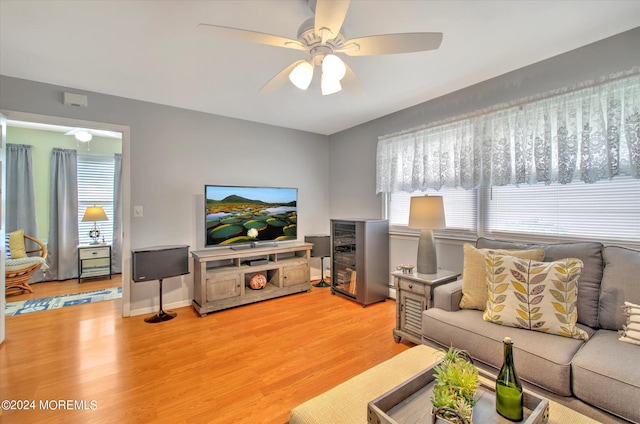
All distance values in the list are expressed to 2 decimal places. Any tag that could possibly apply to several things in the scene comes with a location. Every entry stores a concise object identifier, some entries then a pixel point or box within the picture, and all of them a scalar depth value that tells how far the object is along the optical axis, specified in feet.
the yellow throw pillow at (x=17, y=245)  12.60
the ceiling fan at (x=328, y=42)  4.52
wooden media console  10.44
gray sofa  4.28
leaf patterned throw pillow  5.43
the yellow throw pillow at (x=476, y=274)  6.56
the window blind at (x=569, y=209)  6.53
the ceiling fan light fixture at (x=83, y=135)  13.54
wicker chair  12.00
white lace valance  6.36
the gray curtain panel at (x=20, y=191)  13.92
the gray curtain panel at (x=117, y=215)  16.38
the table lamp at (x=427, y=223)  8.51
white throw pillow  5.01
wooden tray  3.36
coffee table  3.62
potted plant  3.13
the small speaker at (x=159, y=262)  9.31
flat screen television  11.28
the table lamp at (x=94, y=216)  14.69
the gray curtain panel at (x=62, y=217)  14.75
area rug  10.77
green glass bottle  3.42
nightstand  14.62
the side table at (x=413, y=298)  7.79
